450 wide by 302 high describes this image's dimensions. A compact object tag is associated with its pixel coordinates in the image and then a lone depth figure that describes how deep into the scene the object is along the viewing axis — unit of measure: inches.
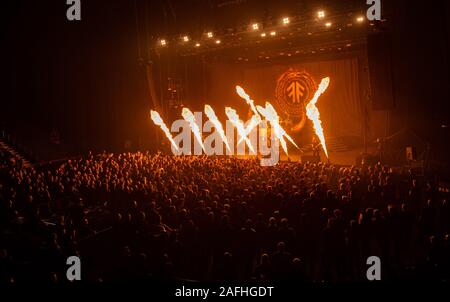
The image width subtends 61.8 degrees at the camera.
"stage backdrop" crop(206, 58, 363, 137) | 880.3
